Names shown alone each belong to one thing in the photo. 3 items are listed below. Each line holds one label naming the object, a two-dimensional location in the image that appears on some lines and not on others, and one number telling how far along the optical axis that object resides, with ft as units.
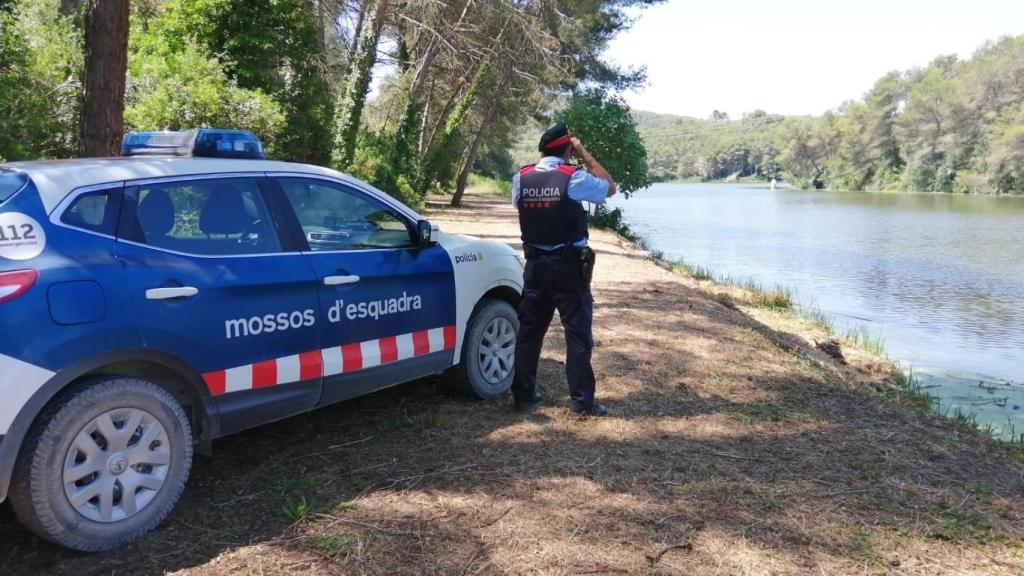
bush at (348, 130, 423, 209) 70.30
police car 10.18
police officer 16.74
